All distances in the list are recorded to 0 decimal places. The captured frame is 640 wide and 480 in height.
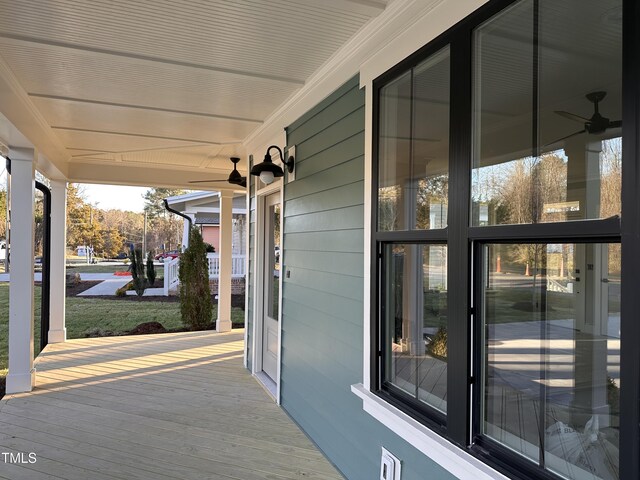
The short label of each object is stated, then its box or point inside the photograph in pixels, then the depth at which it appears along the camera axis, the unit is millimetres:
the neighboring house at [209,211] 9711
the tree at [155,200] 19531
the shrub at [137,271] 10766
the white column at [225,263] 6832
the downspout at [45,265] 5754
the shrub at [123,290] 10981
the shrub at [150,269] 11219
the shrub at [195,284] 7184
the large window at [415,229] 1776
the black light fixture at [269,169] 3463
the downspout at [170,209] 8980
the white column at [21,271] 3932
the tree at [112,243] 17812
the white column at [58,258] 5770
